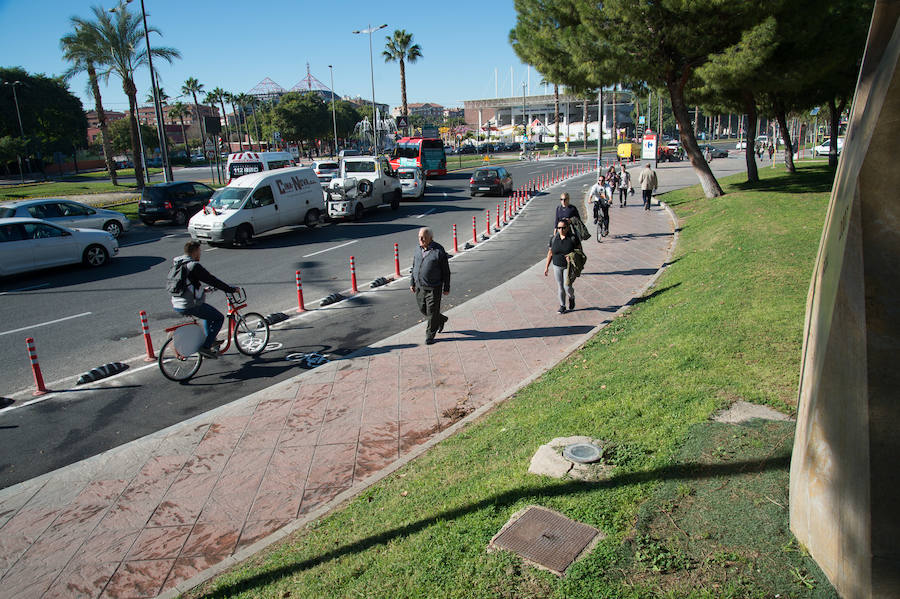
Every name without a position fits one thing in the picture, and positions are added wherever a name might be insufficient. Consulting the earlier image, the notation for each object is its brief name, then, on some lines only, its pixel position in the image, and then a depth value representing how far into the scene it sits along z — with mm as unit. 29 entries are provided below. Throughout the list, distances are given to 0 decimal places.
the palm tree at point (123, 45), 31656
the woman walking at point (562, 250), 10398
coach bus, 44938
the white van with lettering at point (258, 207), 18875
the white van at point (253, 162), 33250
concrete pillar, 3020
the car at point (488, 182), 31688
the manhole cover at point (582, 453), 5051
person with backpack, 8289
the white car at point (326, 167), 38628
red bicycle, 8414
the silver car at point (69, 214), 18845
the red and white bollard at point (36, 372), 8125
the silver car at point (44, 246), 14789
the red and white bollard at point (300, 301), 11852
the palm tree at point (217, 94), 86875
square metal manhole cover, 3914
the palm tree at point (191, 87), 81750
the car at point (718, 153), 60519
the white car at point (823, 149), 50719
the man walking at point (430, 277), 9055
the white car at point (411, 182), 30703
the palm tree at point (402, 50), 61688
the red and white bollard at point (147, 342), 9359
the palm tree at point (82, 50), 31594
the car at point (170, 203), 24141
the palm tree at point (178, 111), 99419
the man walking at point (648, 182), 22531
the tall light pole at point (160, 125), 28703
